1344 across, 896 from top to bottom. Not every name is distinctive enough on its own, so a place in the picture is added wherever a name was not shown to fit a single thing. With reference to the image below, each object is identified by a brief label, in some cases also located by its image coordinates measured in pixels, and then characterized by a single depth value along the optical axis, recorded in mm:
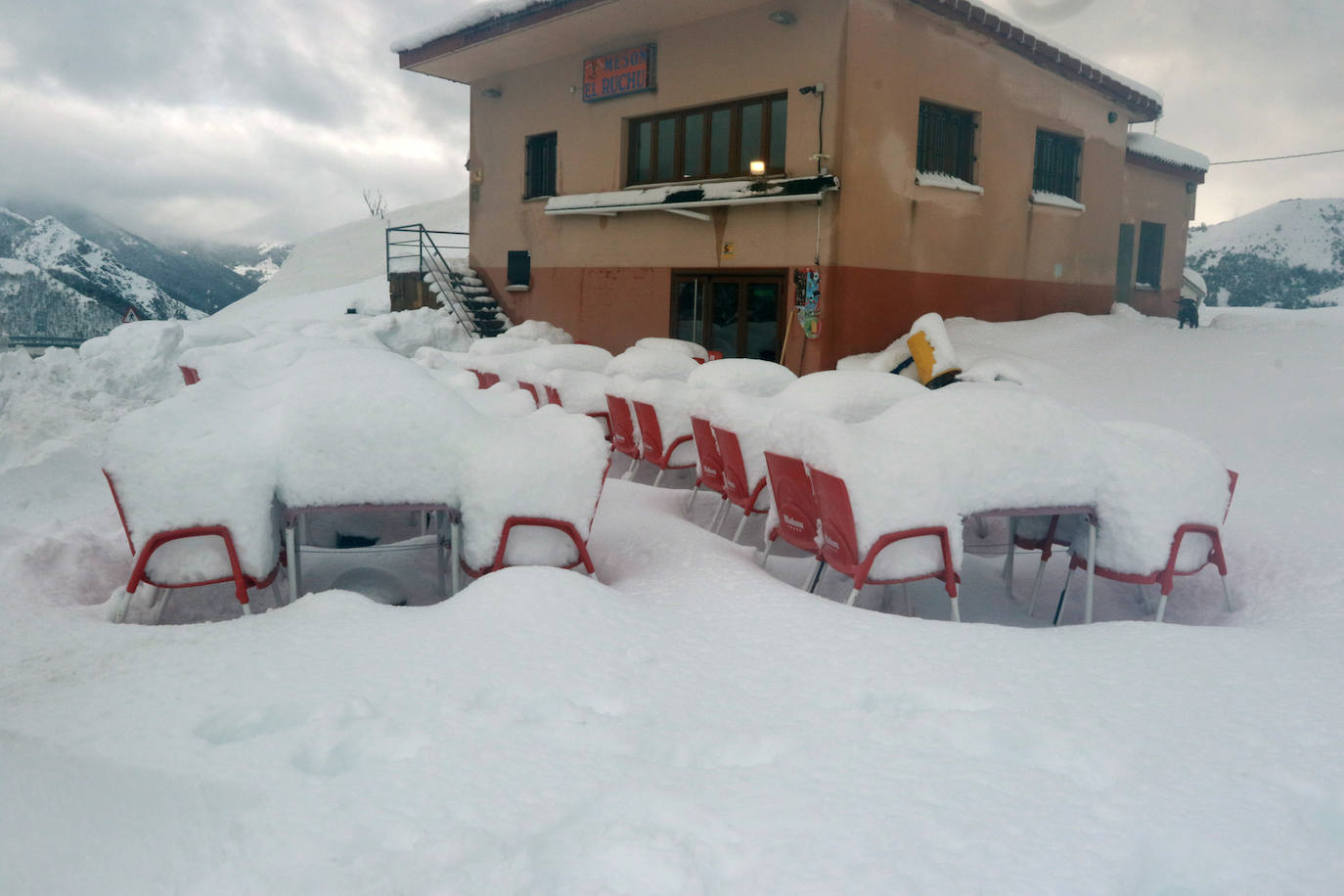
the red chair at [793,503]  4914
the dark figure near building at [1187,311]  16825
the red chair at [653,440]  7379
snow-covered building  12102
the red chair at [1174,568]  4770
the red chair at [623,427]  8055
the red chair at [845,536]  4277
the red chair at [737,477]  5996
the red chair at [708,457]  6582
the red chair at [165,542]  4047
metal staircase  17438
